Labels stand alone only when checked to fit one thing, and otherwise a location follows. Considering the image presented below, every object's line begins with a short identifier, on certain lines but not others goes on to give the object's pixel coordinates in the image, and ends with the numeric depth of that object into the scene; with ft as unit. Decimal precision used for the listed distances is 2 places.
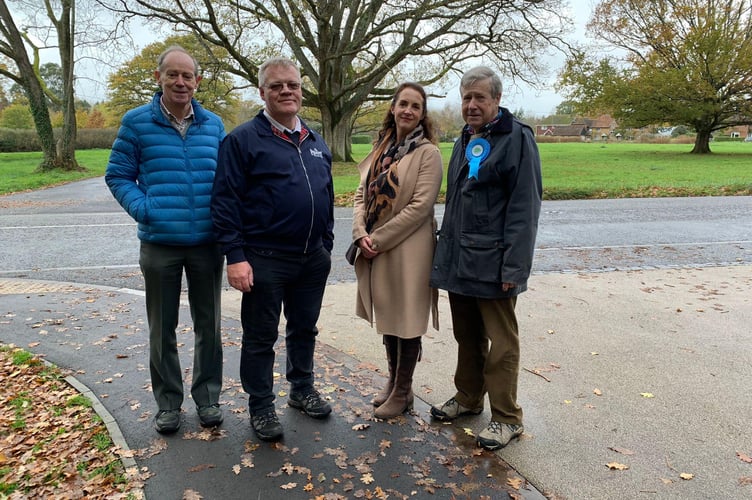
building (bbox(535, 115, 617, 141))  348.38
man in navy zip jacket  10.21
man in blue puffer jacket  10.23
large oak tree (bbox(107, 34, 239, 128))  152.46
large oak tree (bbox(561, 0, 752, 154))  108.37
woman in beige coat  11.12
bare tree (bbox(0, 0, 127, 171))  74.59
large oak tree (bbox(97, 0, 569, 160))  65.26
